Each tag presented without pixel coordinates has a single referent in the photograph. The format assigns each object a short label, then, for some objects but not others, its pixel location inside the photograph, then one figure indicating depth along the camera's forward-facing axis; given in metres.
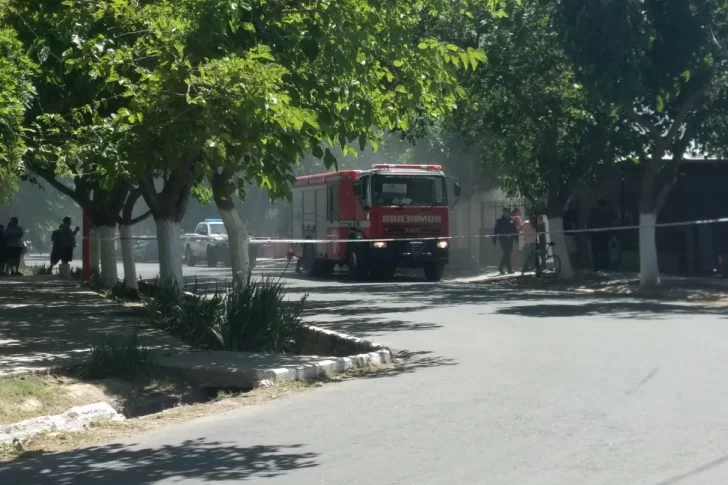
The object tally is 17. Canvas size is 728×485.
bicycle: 28.16
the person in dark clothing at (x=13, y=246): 31.92
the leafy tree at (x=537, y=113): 25.34
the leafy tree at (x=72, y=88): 12.38
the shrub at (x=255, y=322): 13.44
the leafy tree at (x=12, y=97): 10.14
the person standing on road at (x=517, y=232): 33.44
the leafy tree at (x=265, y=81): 11.20
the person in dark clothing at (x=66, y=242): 32.84
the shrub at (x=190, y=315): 13.84
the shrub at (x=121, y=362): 11.42
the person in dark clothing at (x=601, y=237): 31.02
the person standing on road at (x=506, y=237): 32.22
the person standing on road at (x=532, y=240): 28.58
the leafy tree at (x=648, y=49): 21.72
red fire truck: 29.56
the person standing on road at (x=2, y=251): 32.41
